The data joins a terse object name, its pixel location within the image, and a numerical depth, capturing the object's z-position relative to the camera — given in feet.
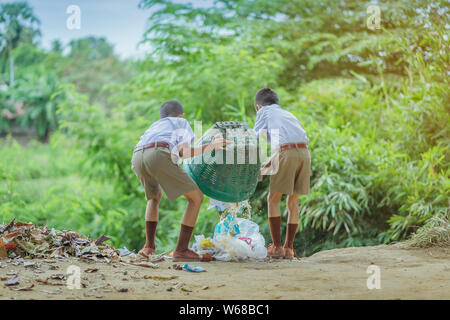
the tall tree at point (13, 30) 61.87
